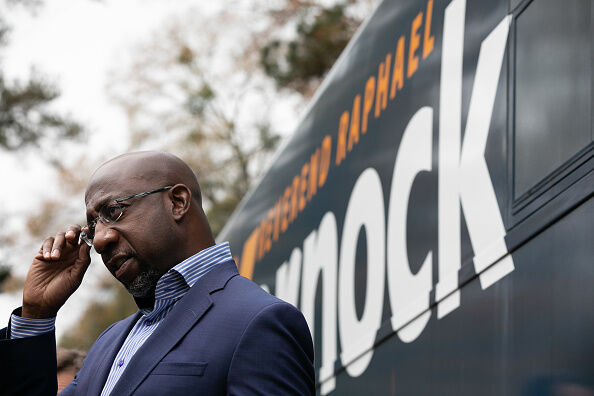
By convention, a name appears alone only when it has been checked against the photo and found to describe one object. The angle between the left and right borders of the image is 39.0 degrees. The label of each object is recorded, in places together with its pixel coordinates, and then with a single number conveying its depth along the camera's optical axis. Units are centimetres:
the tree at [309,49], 1792
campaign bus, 162
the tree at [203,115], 2184
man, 156
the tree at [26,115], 1493
